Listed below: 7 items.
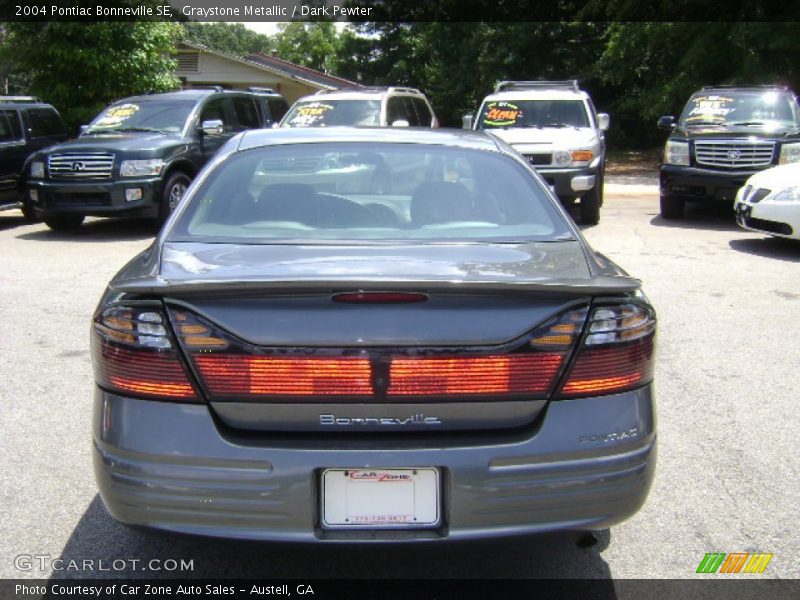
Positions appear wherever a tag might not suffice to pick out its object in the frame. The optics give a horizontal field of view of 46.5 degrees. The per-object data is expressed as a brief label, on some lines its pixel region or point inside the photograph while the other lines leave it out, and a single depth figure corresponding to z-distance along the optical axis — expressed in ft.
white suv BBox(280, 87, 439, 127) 48.26
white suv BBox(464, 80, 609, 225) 40.19
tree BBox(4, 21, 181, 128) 61.98
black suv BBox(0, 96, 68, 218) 43.21
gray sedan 8.99
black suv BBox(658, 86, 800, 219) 40.81
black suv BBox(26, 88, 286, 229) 38.88
